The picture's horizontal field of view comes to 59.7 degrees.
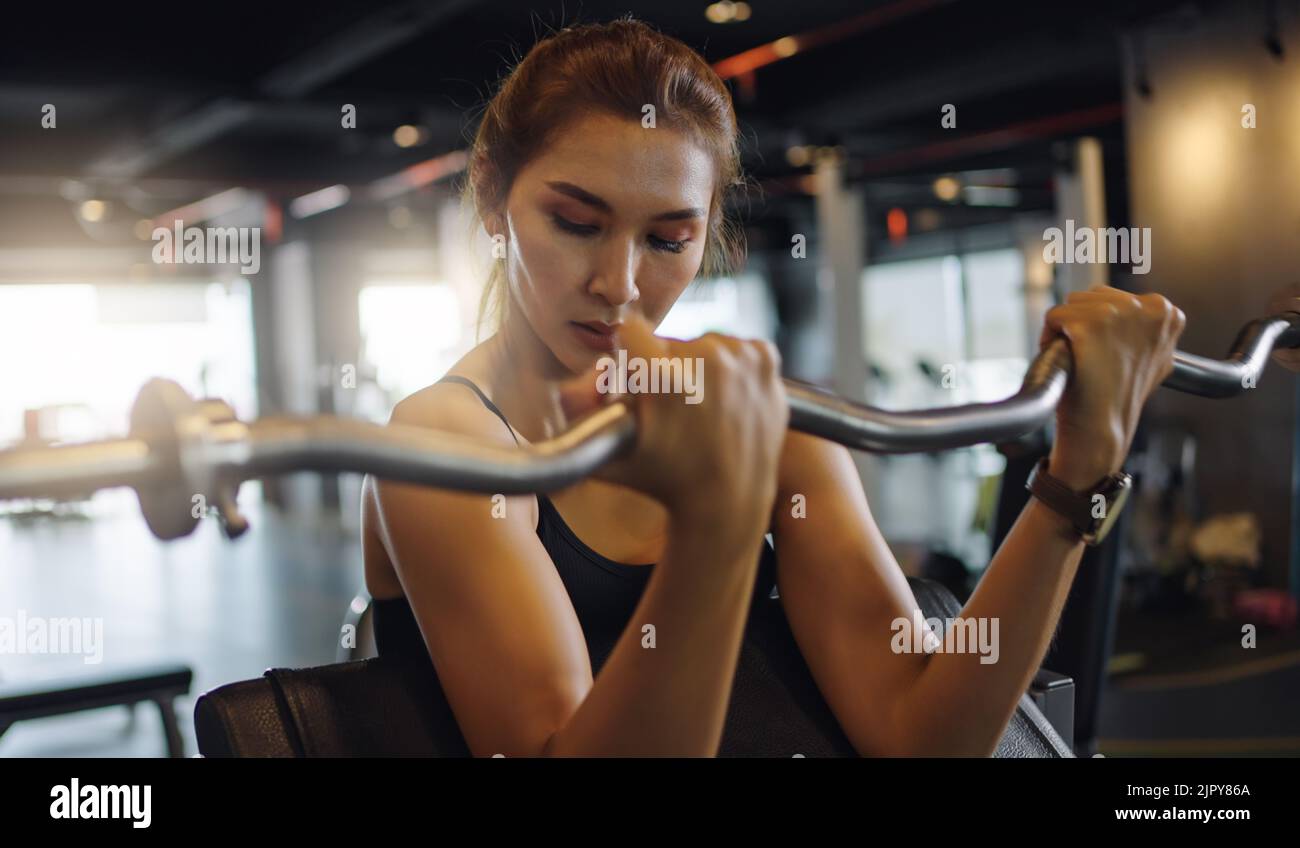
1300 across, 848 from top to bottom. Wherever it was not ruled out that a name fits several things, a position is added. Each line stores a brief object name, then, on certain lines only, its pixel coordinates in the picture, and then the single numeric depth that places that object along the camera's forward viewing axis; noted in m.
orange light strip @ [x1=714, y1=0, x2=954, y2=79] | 7.07
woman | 0.68
